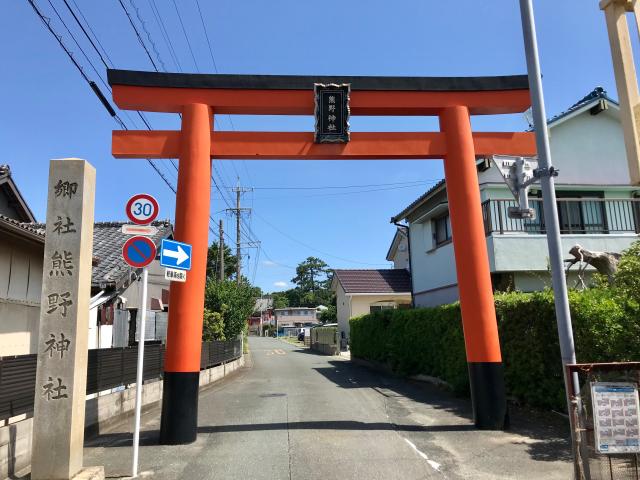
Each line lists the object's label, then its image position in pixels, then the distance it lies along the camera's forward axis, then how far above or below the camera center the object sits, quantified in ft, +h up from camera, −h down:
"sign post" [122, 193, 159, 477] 22.09 +4.30
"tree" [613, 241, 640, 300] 24.92 +2.33
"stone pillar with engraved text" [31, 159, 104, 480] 18.75 +0.58
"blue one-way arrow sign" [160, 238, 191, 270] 23.00 +3.87
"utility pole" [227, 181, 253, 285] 120.94 +26.89
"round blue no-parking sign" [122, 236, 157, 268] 22.34 +3.83
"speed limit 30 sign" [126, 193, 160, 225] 23.11 +5.98
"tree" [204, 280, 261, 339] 80.33 +5.10
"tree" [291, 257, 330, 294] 374.22 +42.47
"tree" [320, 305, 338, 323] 179.52 +5.32
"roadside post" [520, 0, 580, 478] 20.30 +6.13
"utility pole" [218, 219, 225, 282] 103.49 +18.27
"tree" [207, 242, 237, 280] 160.04 +24.28
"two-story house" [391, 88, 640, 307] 46.68 +11.83
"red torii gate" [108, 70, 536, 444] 26.84 +11.10
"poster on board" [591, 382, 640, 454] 15.72 -3.12
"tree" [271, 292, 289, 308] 360.48 +23.36
